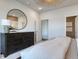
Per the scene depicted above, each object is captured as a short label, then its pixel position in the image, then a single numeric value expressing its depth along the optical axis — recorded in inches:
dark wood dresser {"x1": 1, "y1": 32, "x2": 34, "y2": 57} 81.8
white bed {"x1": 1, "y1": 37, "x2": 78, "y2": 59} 29.5
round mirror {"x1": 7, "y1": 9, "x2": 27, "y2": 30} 103.3
